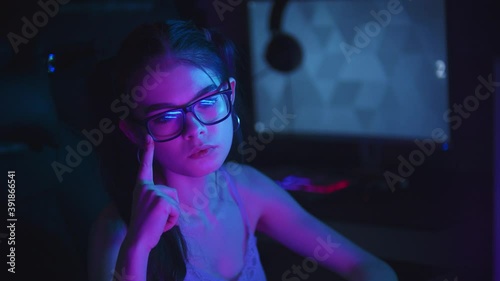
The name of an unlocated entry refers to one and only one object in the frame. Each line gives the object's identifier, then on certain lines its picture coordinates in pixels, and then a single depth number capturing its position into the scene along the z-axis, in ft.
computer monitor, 9.27
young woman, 7.23
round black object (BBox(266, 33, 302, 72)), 9.67
